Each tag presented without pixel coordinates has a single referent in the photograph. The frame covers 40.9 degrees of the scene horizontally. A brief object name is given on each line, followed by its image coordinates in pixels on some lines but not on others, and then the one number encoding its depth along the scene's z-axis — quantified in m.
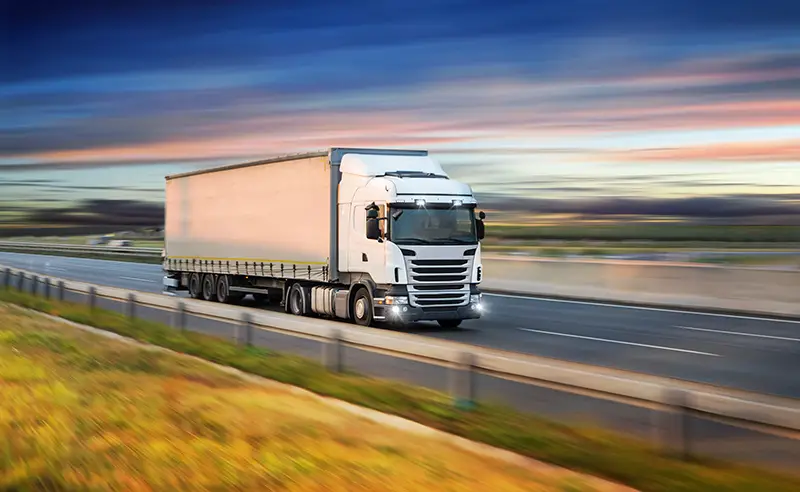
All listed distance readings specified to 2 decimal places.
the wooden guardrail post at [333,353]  12.91
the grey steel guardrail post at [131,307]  21.64
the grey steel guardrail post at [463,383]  10.03
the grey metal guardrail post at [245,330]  15.52
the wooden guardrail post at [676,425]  7.55
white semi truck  21.34
